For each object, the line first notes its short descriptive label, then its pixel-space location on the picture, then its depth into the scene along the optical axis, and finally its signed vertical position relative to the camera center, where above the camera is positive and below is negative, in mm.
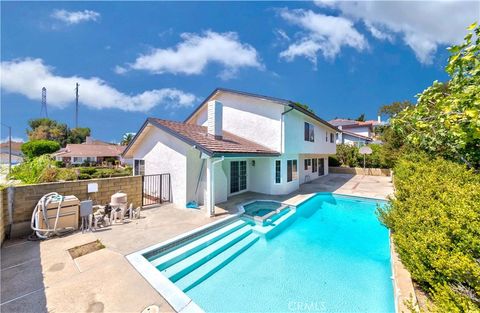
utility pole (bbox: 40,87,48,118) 67669 +20544
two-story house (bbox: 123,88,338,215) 11352 +794
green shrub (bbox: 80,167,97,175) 28094 -1803
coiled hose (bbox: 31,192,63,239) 7082 -2254
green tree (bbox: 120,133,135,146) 70862 +7503
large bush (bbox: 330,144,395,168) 25906 +159
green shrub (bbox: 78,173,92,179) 21647 -2079
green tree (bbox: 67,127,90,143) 72312 +8883
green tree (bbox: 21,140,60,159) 49309 +2852
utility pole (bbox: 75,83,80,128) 61312 +17574
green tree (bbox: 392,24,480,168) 4754 +1559
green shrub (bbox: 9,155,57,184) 10109 -717
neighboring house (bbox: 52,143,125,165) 45747 +1092
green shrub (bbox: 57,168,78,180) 11445 -1043
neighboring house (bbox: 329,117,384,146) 45416 +7865
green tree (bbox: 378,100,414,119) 33781 +9800
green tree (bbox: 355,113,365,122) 82900 +17476
